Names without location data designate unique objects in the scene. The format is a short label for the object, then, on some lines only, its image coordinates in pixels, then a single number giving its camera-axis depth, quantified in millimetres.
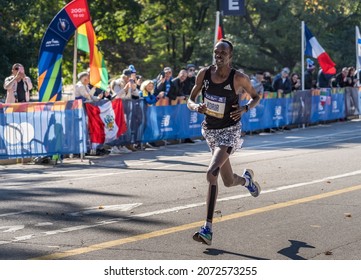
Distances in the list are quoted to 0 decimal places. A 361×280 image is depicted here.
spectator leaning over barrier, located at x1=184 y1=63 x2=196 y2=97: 23531
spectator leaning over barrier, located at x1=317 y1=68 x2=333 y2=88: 31109
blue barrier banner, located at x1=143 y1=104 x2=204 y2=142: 21391
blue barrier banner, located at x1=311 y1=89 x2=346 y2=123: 29609
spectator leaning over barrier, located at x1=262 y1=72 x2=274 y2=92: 27316
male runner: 9289
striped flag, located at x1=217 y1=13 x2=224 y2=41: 26059
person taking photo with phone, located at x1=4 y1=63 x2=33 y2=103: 18766
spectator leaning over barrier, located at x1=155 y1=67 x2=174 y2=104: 22500
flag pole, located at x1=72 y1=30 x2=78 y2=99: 19172
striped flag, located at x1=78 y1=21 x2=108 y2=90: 19391
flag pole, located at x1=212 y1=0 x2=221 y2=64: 25719
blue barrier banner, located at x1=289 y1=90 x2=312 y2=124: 28102
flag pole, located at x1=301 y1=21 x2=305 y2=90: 30016
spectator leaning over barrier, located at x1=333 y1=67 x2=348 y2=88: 32334
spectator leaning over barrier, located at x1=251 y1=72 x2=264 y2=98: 25984
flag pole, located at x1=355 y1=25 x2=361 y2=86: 32719
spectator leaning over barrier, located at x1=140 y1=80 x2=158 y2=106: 21297
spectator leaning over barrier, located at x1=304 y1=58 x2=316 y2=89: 30656
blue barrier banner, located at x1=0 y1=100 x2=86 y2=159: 17375
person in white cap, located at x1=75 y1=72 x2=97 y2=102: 19544
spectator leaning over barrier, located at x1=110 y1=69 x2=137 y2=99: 20703
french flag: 29859
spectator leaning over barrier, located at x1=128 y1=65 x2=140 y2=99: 20808
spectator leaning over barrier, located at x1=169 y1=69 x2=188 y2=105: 22672
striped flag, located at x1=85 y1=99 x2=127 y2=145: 18969
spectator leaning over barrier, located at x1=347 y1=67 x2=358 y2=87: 32688
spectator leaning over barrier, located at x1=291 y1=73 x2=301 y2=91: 28859
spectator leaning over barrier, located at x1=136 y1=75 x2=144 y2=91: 22469
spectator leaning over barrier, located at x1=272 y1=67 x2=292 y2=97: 27422
